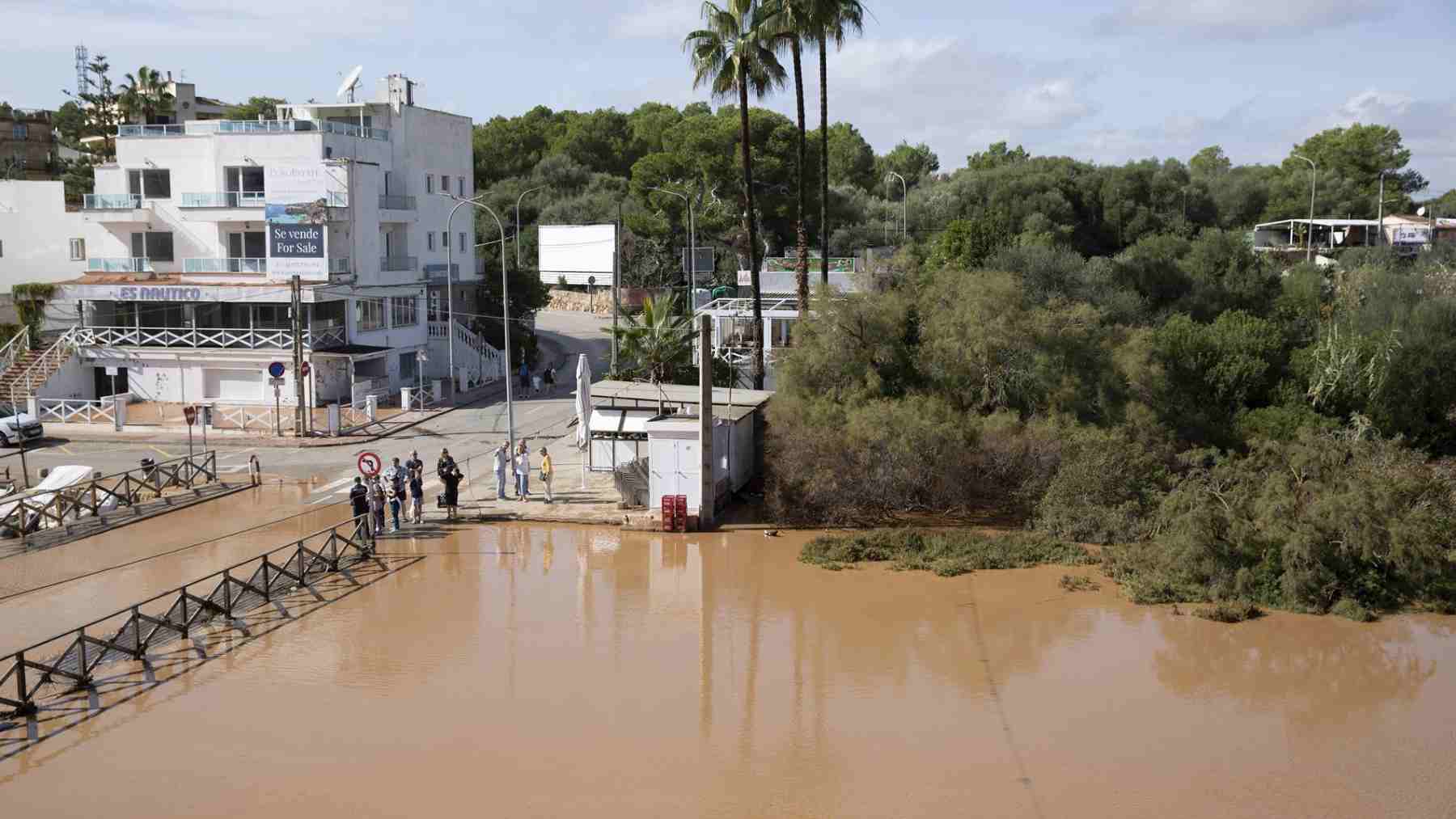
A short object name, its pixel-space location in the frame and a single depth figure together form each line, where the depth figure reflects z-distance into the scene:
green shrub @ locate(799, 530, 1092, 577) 23.70
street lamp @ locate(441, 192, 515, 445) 29.81
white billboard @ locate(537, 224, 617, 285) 75.06
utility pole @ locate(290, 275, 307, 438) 36.00
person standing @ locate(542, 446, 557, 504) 28.19
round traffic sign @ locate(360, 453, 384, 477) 24.77
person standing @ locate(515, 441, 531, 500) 28.38
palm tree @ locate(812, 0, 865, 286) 33.91
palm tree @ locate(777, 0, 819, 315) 33.78
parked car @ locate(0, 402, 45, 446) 34.12
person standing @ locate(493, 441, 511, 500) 28.34
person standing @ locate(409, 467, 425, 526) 26.62
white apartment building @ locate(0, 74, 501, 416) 41.88
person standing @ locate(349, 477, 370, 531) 24.58
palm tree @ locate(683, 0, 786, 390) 34.12
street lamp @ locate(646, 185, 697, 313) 49.84
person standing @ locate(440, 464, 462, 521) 26.53
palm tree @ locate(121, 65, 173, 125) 62.47
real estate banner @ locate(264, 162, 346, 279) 42.66
